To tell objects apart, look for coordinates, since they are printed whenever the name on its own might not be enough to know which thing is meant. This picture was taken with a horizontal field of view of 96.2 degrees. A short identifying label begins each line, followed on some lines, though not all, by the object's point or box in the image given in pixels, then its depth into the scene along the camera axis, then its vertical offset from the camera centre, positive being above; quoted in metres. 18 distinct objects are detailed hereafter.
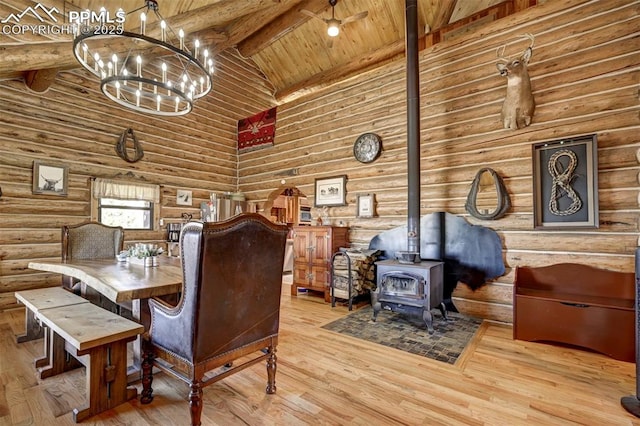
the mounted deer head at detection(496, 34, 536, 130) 3.57 +1.56
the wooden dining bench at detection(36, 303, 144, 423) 1.83 -0.90
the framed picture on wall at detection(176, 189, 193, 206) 6.38 +0.41
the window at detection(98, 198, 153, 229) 5.44 +0.06
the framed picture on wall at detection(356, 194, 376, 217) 5.00 +0.19
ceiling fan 4.73 +3.31
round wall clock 5.01 +1.23
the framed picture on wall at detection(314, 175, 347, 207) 5.41 +0.48
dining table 1.85 -0.48
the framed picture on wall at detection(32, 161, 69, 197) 4.54 +0.61
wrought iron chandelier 2.59 +2.36
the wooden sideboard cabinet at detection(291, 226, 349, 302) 4.91 -0.66
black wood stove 3.46 -0.92
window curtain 5.21 +0.50
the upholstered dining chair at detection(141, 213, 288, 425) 1.61 -0.55
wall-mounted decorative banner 6.79 +2.11
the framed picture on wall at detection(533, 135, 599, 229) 3.24 +0.38
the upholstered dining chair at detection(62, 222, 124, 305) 3.34 -0.35
